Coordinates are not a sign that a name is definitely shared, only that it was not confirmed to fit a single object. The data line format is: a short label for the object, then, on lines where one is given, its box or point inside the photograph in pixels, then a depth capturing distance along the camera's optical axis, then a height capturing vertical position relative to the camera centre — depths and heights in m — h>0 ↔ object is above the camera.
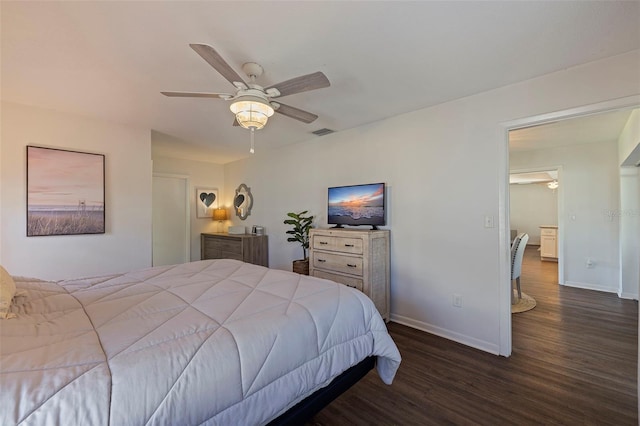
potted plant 3.97 -0.28
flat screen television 3.27 +0.10
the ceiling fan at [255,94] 1.77 +0.85
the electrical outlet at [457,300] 2.76 -0.87
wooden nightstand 4.64 -0.60
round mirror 5.34 +0.23
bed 0.81 -0.50
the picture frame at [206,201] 5.66 +0.24
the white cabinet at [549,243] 6.79 -0.74
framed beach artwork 2.86 +0.22
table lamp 5.74 -0.02
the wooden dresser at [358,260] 2.99 -0.54
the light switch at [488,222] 2.56 -0.08
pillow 1.12 -0.36
